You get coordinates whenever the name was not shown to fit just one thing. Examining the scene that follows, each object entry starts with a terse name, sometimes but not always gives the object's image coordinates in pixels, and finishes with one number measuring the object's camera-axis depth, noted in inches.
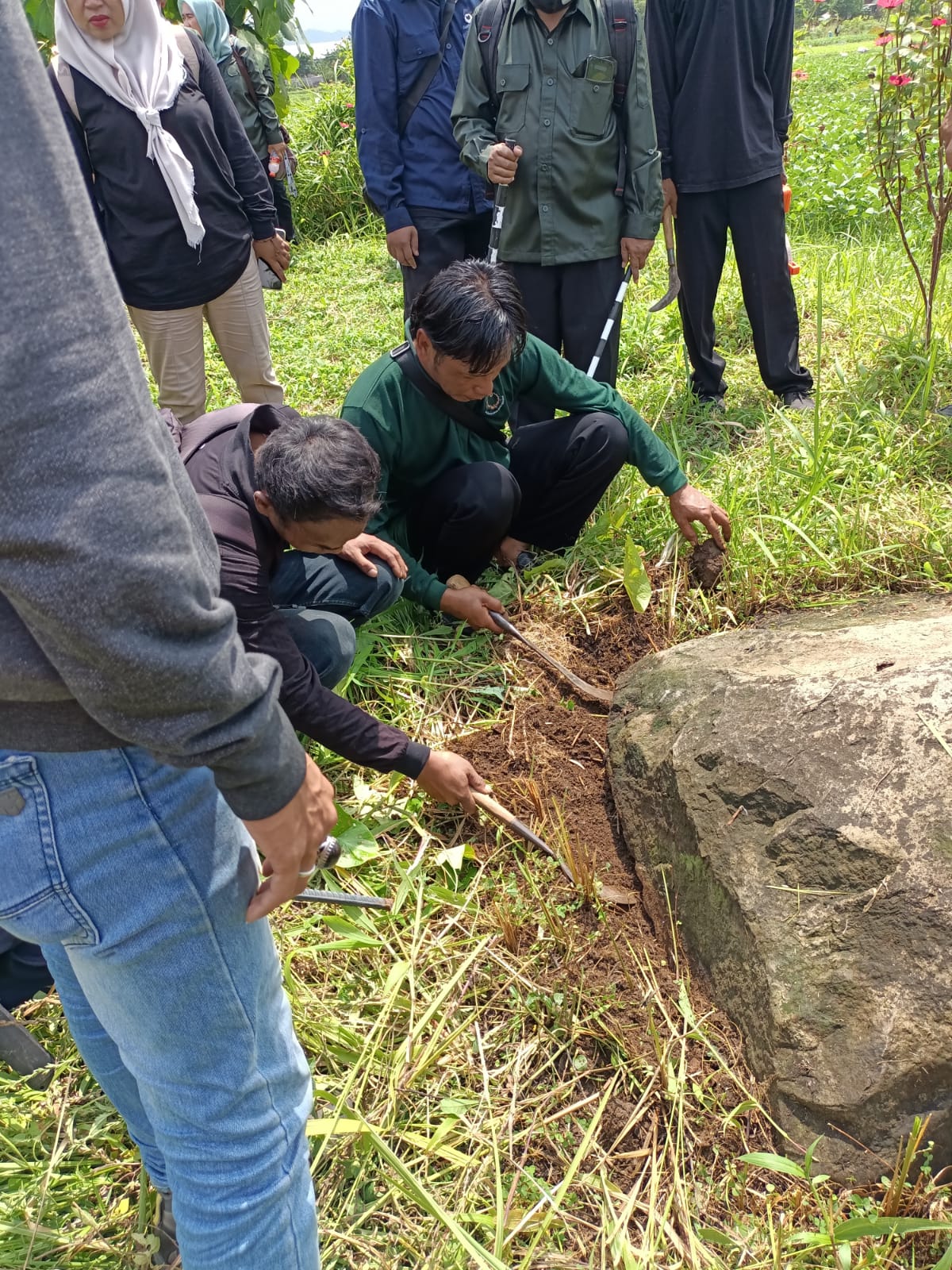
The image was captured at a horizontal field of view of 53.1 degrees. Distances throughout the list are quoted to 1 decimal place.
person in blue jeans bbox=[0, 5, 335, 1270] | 28.8
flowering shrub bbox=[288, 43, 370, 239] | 330.6
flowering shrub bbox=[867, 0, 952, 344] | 148.7
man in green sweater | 101.8
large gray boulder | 63.0
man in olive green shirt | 128.8
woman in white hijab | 112.7
